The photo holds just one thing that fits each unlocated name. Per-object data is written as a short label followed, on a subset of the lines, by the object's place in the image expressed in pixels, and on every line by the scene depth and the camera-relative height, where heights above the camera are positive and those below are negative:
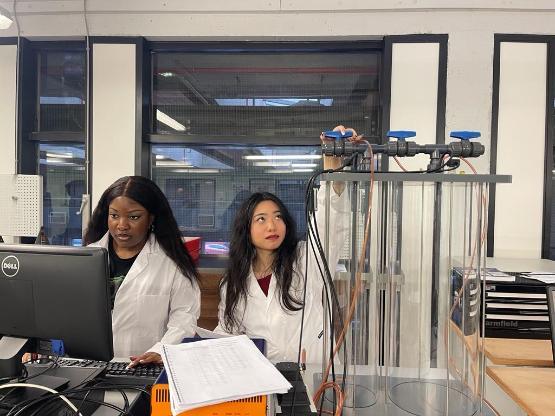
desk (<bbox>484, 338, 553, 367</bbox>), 1.50 -0.61
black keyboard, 1.01 -0.48
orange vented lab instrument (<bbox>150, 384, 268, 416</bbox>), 0.71 -0.39
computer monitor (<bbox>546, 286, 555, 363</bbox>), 1.22 -0.32
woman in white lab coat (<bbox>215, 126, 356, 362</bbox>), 1.61 -0.35
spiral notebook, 0.72 -0.36
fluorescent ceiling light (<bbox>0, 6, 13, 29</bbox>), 2.10 +0.96
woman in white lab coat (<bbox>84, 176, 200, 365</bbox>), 1.54 -0.29
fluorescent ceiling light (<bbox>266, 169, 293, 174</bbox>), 2.79 +0.21
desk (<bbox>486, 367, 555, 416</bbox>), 1.10 -0.58
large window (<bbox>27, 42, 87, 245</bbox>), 2.82 +0.48
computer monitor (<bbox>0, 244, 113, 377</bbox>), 0.92 -0.24
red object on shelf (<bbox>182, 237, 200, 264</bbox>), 2.41 -0.29
